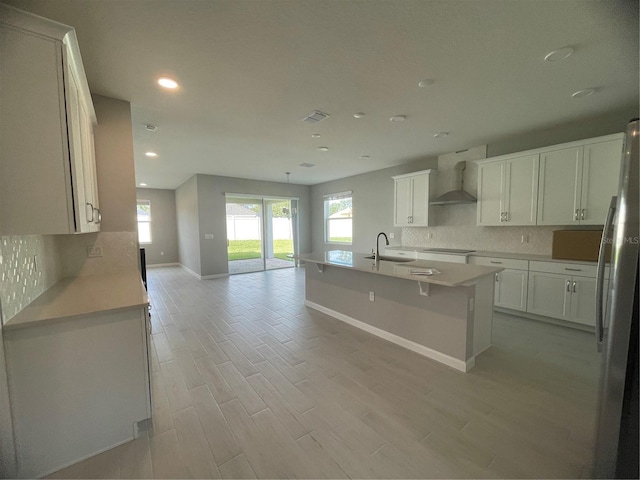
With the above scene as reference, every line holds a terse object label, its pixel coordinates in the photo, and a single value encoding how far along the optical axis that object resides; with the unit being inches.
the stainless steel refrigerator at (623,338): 44.9
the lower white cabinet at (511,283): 141.6
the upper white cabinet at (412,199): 193.6
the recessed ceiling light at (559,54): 74.9
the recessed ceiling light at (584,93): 98.9
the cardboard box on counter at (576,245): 124.2
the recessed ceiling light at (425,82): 90.6
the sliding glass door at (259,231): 284.7
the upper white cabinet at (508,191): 144.5
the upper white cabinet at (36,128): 47.4
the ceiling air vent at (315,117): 117.1
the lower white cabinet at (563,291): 122.2
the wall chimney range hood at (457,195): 170.6
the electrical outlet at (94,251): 102.7
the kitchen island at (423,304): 93.9
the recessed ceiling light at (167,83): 88.6
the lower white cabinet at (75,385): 53.5
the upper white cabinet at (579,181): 120.4
